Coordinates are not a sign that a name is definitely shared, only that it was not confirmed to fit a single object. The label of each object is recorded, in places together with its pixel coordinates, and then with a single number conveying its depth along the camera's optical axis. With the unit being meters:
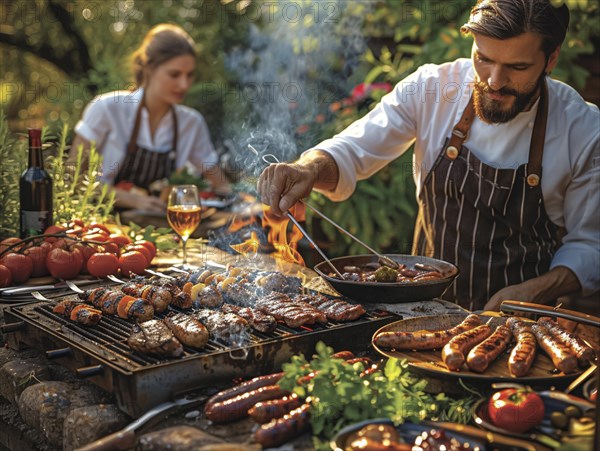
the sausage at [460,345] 2.38
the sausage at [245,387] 2.25
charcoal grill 2.35
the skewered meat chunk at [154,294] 3.05
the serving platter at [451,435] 1.82
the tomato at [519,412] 1.97
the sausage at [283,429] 2.01
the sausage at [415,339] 2.59
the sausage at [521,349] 2.34
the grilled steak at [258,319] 2.75
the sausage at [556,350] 2.35
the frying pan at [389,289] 3.23
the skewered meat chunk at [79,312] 2.87
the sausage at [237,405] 2.18
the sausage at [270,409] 2.12
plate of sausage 2.35
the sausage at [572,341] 2.39
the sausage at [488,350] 2.37
